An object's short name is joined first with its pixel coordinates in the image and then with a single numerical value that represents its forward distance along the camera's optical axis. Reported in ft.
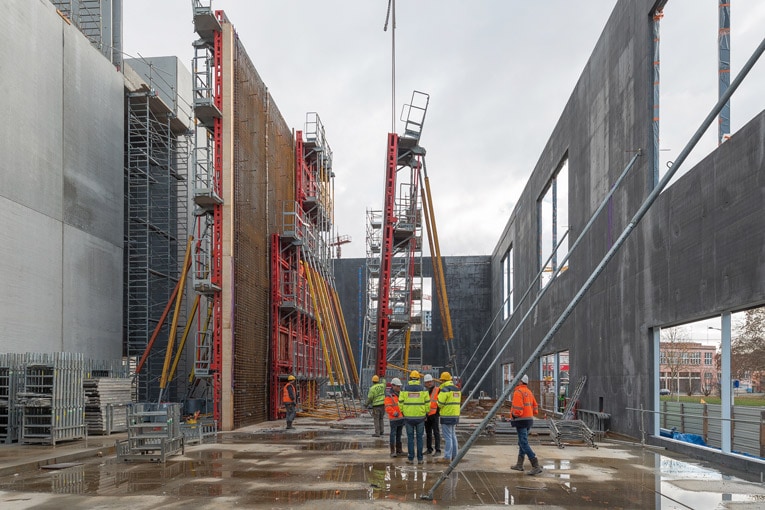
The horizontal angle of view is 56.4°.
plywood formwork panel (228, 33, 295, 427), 75.36
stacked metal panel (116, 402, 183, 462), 48.14
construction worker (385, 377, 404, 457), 47.73
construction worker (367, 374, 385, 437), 62.13
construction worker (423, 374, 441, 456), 49.34
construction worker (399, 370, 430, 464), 45.50
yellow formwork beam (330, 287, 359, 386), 125.68
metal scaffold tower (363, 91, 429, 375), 98.37
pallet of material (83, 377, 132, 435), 68.18
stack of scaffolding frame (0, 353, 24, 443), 59.00
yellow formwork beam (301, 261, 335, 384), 93.35
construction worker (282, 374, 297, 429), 68.41
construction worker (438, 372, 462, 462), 44.50
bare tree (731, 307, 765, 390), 40.32
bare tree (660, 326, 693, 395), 51.31
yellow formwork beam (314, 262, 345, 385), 105.19
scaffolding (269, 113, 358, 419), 93.30
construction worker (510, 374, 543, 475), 40.91
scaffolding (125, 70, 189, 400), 95.61
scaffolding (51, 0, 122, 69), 92.32
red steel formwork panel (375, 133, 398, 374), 97.76
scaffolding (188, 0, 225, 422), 71.00
